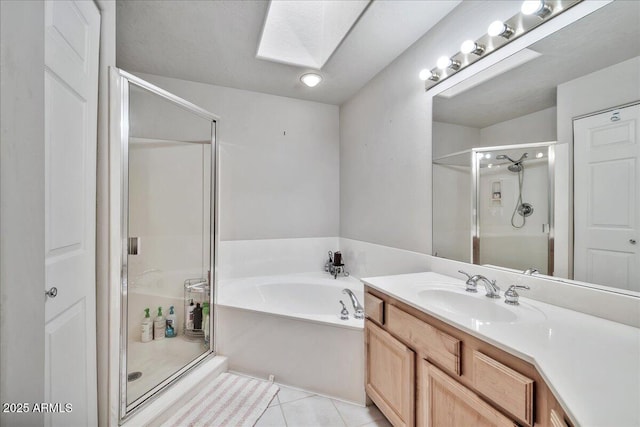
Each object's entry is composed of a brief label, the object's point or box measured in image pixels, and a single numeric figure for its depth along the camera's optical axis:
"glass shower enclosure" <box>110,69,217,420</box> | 1.47
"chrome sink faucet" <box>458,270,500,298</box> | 1.24
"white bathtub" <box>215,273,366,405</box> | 1.65
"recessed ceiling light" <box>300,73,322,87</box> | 2.27
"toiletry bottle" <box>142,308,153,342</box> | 1.88
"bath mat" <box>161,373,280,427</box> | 1.50
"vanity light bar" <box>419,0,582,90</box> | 1.14
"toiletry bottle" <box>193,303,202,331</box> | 2.10
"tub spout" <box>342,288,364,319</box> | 1.76
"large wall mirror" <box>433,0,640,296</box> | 0.94
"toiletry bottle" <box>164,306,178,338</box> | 2.07
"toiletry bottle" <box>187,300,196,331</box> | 2.12
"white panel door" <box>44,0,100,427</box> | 0.88
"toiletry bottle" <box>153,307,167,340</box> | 1.99
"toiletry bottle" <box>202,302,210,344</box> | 2.03
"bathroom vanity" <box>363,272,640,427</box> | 0.60
